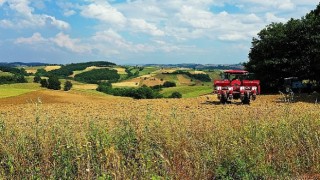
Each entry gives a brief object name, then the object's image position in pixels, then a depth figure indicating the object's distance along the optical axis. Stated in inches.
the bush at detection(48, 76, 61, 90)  2773.9
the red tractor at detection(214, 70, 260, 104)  859.4
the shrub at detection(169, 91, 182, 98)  2410.2
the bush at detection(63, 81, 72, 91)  2749.5
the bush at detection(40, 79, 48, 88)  2756.9
